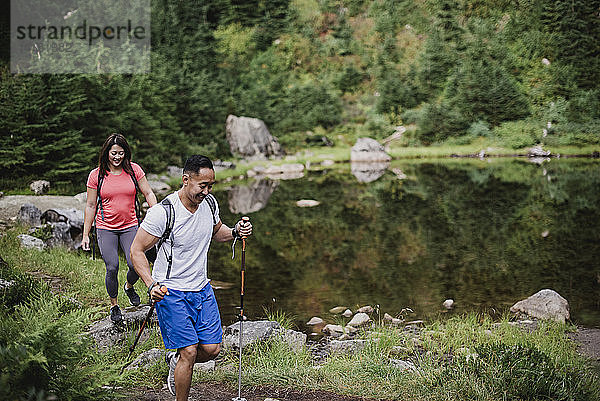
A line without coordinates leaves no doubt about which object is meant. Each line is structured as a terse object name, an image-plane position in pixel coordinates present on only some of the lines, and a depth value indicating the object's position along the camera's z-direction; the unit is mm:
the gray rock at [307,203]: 19442
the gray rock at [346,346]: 6684
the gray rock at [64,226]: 11227
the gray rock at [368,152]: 34156
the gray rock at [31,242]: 10078
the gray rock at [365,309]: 8992
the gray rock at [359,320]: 8352
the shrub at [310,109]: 36719
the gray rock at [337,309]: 9016
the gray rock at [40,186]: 16438
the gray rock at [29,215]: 11602
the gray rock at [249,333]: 6312
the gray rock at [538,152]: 33594
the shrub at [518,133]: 34312
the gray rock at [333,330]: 7940
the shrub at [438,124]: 35562
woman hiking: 6730
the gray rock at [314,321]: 8383
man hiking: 4285
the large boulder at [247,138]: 32062
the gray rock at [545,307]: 8312
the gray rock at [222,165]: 28814
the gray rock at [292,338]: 6477
